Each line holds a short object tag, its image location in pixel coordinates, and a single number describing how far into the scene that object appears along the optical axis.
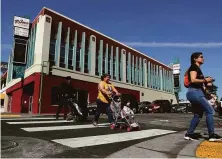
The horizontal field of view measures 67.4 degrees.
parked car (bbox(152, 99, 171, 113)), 19.25
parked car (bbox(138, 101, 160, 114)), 18.41
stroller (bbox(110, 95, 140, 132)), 4.37
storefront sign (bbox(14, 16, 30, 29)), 17.92
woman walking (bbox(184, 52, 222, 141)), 3.24
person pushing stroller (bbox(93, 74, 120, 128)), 4.90
